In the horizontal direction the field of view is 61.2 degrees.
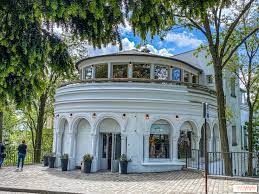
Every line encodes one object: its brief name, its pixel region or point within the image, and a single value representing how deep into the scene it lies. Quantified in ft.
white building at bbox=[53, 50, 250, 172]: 44.93
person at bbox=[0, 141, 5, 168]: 46.80
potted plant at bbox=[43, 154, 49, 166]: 50.76
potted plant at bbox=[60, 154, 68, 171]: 45.51
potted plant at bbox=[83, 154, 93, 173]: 43.22
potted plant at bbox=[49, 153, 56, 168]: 48.47
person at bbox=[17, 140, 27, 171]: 45.03
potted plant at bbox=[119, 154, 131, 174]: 42.62
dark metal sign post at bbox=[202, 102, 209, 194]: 27.58
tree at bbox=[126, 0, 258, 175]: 14.42
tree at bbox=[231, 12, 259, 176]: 58.64
